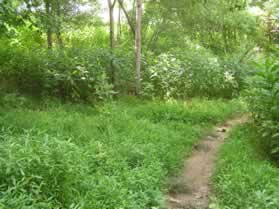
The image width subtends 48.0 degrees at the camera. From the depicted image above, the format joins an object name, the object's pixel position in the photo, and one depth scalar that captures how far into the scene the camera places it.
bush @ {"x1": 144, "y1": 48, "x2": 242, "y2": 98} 7.86
